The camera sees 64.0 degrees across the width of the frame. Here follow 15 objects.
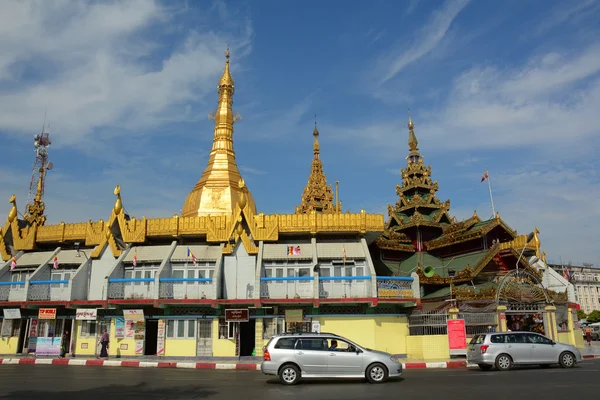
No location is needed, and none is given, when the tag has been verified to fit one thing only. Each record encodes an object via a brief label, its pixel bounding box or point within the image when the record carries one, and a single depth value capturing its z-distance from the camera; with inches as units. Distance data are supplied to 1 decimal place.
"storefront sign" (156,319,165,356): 933.2
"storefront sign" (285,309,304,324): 920.3
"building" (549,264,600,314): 4116.6
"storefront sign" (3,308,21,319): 1013.0
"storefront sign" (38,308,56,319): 984.3
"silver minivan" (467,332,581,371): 690.8
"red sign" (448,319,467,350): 845.2
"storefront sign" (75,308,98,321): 954.7
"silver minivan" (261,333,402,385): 559.8
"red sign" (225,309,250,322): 911.0
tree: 2962.6
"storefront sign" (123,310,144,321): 943.5
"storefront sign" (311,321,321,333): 920.8
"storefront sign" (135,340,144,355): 946.7
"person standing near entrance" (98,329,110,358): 929.5
